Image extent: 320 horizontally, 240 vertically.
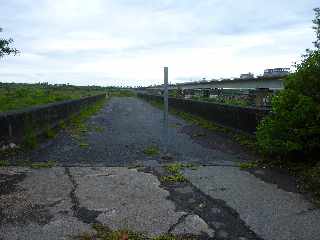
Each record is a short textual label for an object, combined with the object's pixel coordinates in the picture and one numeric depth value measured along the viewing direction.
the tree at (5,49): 9.02
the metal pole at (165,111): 5.74
